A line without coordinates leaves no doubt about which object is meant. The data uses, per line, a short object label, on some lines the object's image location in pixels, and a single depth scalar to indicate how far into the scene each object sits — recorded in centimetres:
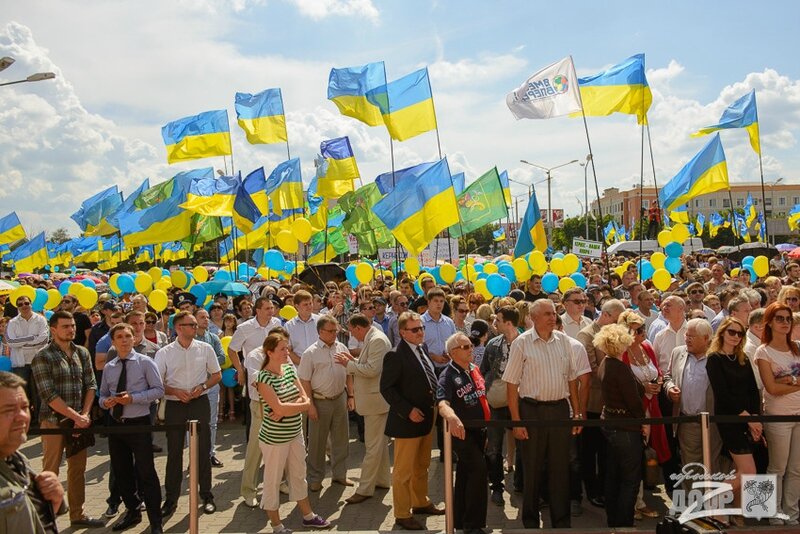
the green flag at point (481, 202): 1686
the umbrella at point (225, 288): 1564
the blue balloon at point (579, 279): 1424
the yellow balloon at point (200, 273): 2058
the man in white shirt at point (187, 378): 689
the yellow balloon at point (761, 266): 1541
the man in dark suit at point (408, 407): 614
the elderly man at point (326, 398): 716
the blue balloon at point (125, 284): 1766
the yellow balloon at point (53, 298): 1538
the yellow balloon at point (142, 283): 1666
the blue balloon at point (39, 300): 1463
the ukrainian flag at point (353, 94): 1595
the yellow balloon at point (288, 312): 1063
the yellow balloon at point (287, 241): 1556
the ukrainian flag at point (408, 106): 1502
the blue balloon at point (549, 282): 1312
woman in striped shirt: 591
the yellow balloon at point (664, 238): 1759
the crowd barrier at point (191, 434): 545
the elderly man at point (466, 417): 567
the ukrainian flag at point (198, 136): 1869
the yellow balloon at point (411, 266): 1720
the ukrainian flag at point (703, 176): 1527
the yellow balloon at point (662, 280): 1323
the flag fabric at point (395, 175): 1350
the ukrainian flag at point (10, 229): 2538
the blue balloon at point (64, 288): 1883
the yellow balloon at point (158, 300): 1280
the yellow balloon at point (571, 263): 1597
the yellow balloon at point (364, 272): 1659
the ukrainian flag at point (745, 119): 1598
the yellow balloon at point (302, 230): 1555
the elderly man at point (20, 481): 287
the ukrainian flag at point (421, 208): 1311
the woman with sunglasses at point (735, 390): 570
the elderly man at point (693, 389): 591
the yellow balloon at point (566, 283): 1299
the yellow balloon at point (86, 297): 1445
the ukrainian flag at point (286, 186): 1908
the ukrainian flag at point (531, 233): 1520
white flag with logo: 1387
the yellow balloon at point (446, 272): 1600
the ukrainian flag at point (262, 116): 1862
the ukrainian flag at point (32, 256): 2747
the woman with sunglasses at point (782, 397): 581
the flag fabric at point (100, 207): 2725
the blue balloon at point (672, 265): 1666
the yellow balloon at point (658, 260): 1634
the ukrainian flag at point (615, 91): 1453
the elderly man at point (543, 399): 576
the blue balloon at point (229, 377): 998
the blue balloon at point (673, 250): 1709
